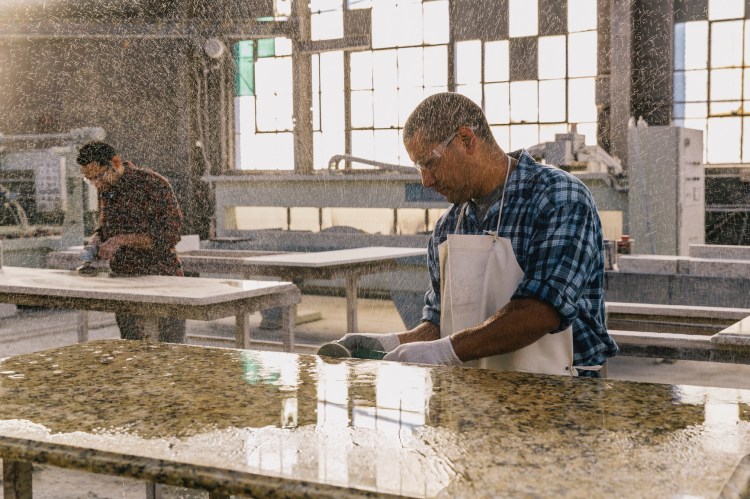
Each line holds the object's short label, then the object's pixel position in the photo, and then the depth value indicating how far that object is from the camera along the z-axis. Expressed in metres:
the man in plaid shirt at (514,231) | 1.77
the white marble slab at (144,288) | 3.61
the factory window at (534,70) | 9.61
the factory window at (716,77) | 9.15
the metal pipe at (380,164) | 7.81
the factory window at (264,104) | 11.06
